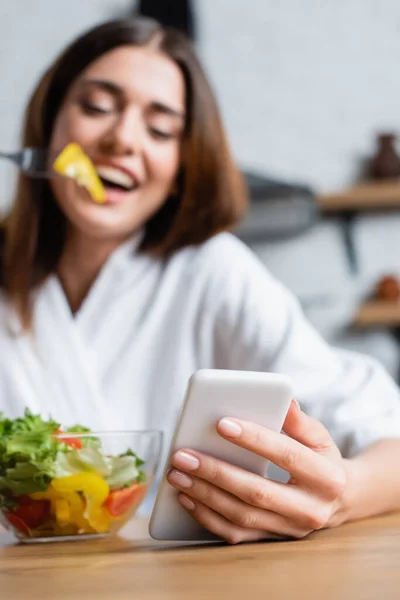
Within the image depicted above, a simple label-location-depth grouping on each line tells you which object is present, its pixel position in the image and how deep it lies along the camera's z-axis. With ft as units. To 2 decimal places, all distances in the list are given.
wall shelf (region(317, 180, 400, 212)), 9.43
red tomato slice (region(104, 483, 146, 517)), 2.62
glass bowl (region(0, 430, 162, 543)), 2.50
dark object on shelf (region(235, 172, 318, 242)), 9.66
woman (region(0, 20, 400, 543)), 4.48
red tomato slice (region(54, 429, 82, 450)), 2.50
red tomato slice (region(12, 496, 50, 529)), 2.55
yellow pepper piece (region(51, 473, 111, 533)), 2.47
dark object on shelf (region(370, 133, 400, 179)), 9.63
